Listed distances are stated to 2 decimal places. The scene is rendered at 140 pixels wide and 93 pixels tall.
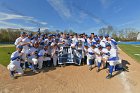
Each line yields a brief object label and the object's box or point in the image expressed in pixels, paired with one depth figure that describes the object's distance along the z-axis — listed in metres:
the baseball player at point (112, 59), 3.30
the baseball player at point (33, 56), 3.72
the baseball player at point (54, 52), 4.16
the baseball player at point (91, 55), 4.04
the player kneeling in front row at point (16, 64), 3.33
